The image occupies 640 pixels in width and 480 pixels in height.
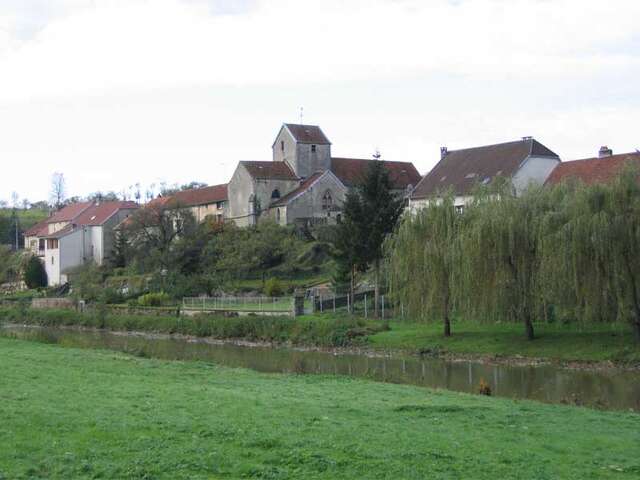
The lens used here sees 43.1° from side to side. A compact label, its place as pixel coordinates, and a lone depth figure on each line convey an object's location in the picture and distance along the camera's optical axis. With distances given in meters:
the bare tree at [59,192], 139.50
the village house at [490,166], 54.41
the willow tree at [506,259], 31.92
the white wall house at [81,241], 80.69
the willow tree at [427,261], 35.34
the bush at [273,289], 55.31
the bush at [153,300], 57.34
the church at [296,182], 71.25
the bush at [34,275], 81.25
